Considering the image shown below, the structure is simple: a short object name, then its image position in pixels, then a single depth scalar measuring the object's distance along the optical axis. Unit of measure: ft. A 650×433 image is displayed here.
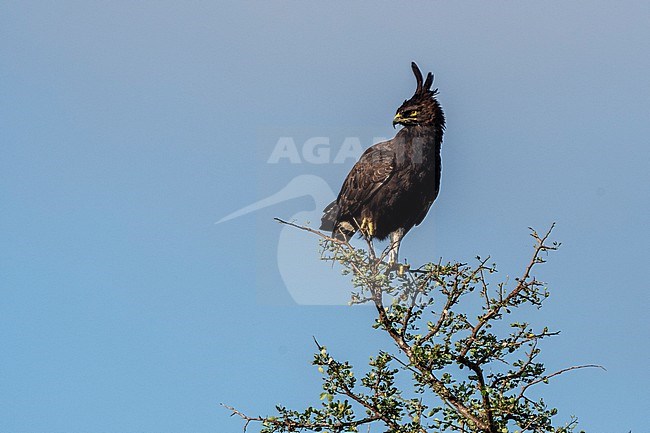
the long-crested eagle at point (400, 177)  74.49
